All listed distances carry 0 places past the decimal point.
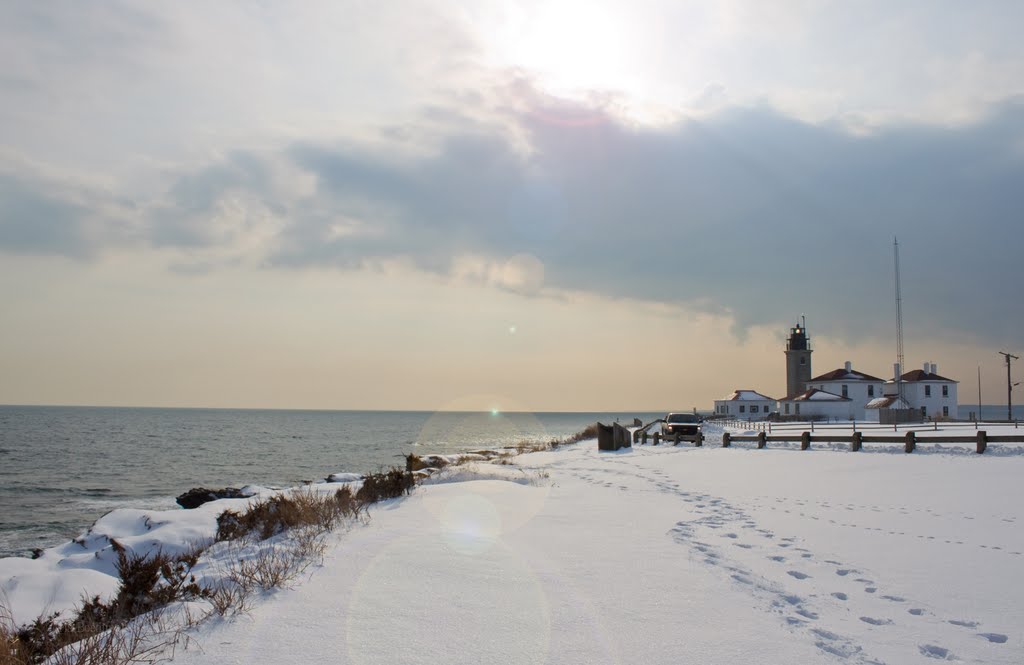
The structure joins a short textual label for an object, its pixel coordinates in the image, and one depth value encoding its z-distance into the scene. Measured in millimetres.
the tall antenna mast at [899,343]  64438
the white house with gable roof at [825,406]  65438
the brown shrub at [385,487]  13086
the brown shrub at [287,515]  10423
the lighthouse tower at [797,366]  85562
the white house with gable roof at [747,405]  83688
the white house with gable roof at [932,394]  62281
